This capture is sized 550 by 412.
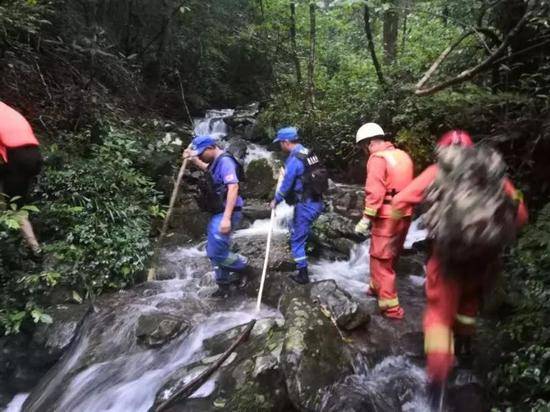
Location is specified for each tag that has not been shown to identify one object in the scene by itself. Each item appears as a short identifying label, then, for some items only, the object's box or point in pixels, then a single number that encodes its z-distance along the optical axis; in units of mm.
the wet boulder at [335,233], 7684
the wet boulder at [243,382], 4090
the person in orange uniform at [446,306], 3633
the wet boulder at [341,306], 5023
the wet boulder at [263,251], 7094
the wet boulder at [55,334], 5371
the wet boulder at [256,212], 9523
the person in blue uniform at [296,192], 5816
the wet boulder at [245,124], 13656
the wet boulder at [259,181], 10586
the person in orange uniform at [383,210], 4945
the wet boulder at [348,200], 9039
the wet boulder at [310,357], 4055
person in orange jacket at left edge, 4918
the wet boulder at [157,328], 5348
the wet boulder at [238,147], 11977
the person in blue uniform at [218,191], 5593
